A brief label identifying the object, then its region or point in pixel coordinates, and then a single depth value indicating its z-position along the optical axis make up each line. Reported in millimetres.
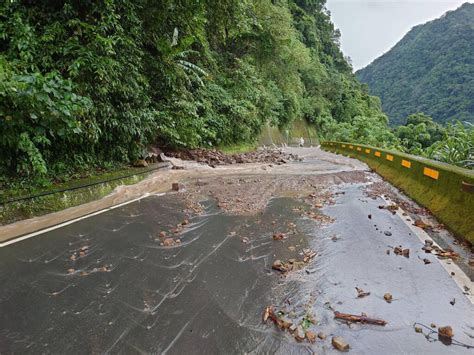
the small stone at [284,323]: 2674
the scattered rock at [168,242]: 4613
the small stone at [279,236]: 4787
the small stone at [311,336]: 2510
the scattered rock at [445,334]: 2490
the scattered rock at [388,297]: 3066
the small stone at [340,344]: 2400
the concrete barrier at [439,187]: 4664
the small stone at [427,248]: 4221
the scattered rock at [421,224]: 5204
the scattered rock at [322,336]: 2535
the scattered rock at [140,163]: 10695
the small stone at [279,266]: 3710
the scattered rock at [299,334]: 2531
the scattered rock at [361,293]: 3148
